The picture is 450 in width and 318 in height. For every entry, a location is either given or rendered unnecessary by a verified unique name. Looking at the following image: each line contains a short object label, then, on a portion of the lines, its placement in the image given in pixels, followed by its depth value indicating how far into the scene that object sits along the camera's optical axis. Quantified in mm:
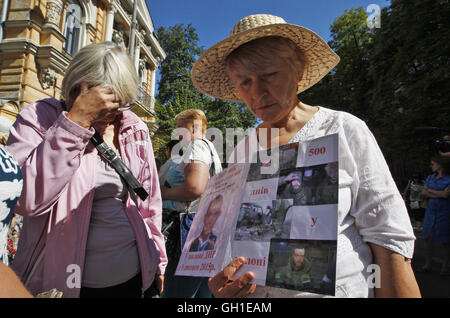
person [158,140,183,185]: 2641
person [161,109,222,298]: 2320
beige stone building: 9758
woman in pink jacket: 1271
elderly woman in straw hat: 952
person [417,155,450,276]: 4895
